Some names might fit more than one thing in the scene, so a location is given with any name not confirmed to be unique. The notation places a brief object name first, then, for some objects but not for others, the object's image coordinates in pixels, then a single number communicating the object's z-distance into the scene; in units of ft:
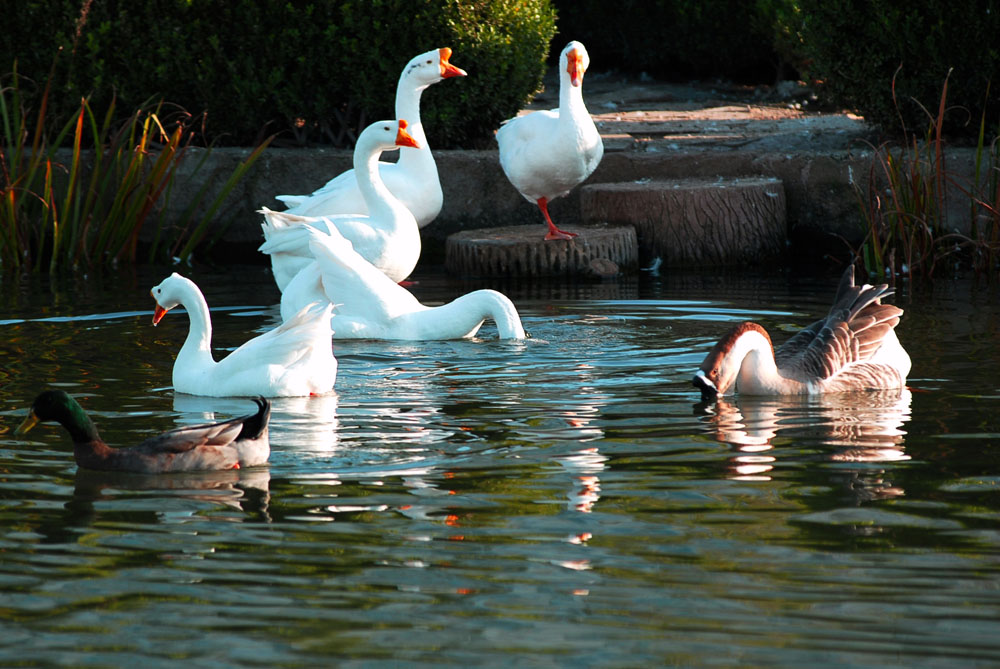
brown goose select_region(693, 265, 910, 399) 38.88
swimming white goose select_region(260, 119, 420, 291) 59.36
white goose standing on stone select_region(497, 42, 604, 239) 65.05
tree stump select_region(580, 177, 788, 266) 68.54
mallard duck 31.83
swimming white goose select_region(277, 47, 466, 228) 65.36
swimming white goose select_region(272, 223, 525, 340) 50.26
